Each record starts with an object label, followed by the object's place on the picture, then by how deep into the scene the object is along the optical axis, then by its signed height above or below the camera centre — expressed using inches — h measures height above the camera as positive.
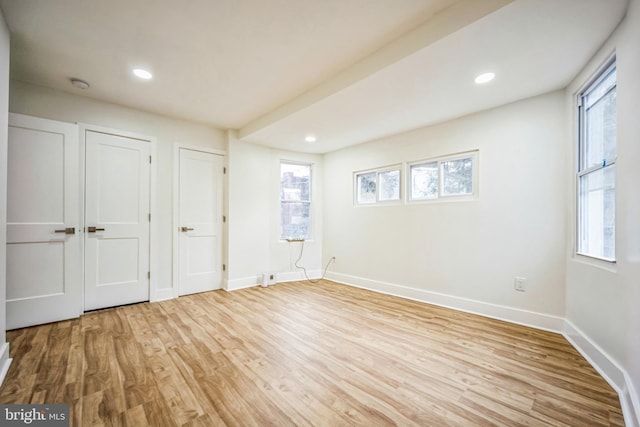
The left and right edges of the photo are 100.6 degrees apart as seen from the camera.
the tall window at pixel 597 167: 79.6 +15.6
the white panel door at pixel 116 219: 123.0 -4.5
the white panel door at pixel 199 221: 151.9 -6.0
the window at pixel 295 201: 192.2 +8.4
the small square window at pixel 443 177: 130.0 +19.2
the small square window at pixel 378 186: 162.7 +17.6
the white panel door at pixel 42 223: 102.9 -5.5
